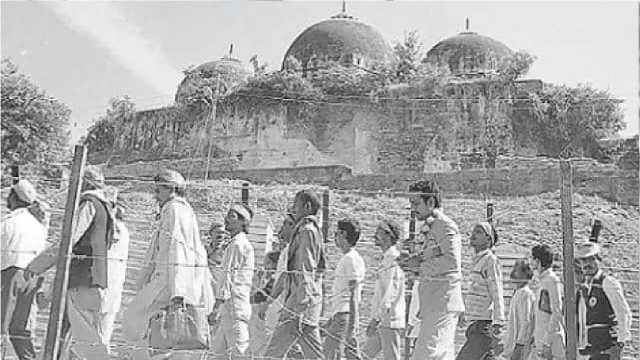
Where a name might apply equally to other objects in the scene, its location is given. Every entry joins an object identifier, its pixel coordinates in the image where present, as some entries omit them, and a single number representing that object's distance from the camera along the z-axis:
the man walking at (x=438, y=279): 4.90
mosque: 24.77
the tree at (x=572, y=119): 24.09
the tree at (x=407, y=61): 26.09
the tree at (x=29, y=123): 22.83
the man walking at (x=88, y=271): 4.45
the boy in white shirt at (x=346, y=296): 5.64
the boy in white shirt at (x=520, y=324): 5.45
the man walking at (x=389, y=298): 5.80
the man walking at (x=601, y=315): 5.32
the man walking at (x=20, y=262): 4.77
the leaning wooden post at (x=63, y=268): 4.13
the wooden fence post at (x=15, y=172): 10.46
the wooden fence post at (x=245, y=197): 11.45
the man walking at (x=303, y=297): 4.96
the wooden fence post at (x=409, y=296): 6.70
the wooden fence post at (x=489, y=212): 10.84
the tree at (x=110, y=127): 30.70
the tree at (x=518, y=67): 24.55
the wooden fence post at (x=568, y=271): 4.10
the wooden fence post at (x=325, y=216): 10.59
